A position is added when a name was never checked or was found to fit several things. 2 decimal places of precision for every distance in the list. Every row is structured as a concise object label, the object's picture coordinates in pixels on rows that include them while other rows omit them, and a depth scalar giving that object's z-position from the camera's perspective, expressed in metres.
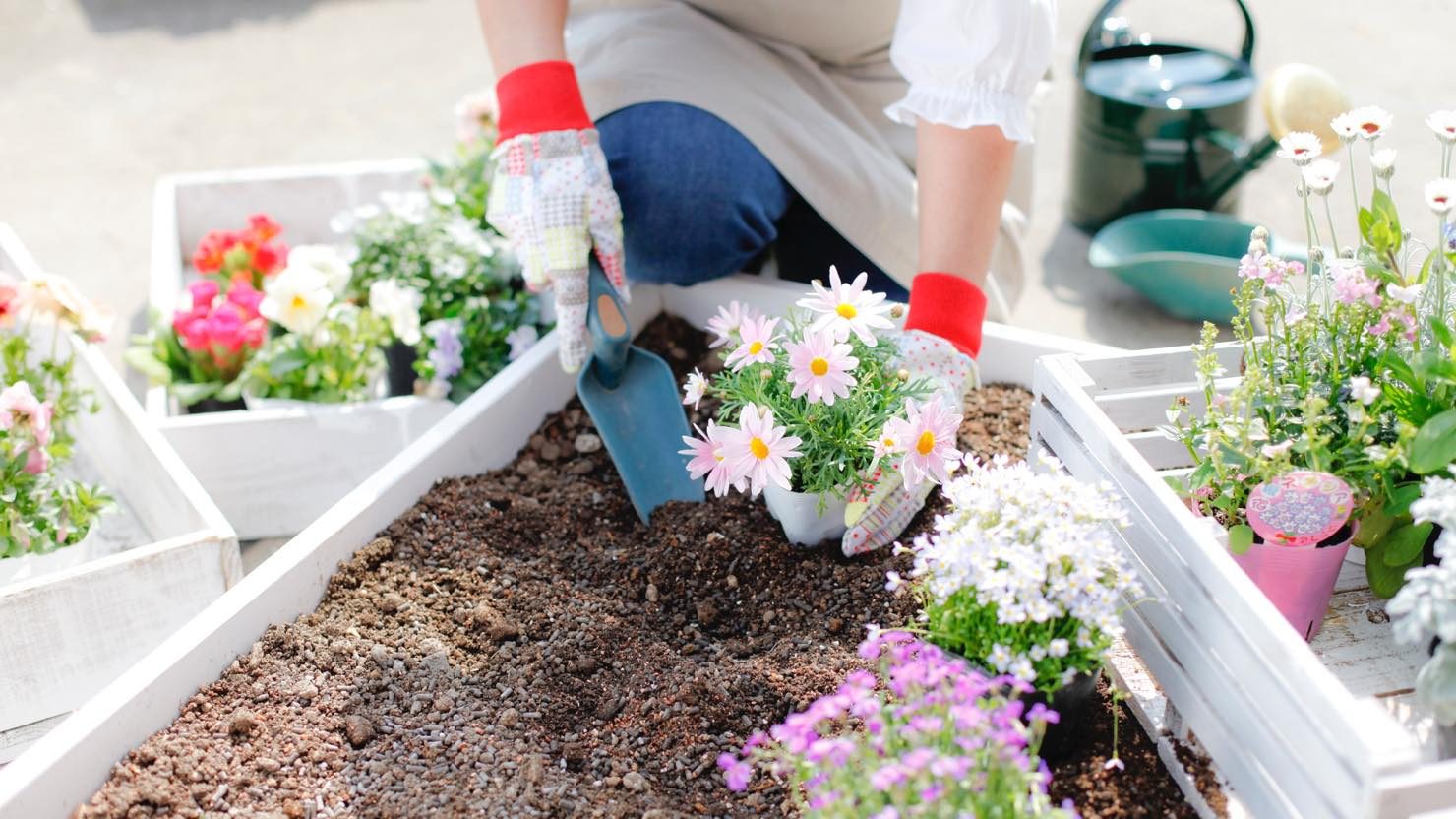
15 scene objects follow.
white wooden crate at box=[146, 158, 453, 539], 1.81
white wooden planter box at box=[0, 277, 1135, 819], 1.13
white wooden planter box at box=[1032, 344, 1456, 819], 0.89
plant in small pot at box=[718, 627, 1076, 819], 0.89
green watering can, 2.48
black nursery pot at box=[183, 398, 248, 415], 2.00
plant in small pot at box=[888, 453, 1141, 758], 1.02
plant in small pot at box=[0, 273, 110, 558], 1.55
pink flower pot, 1.17
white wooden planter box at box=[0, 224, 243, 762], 1.41
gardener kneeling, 1.55
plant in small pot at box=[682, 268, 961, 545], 1.27
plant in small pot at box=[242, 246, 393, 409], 1.89
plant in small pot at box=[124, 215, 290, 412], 1.95
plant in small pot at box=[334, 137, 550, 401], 1.97
